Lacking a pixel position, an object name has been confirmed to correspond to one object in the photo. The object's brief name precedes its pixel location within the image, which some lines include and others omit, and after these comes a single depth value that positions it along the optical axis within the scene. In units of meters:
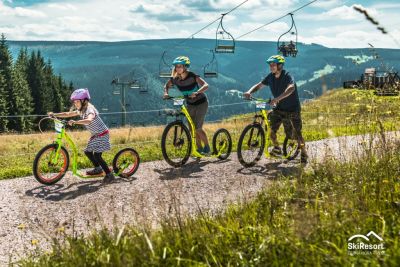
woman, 10.11
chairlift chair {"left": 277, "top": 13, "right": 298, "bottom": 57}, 22.96
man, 9.64
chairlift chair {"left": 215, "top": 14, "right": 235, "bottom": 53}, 20.16
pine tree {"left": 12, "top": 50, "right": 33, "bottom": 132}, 62.00
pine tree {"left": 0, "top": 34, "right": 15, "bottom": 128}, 66.94
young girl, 8.74
